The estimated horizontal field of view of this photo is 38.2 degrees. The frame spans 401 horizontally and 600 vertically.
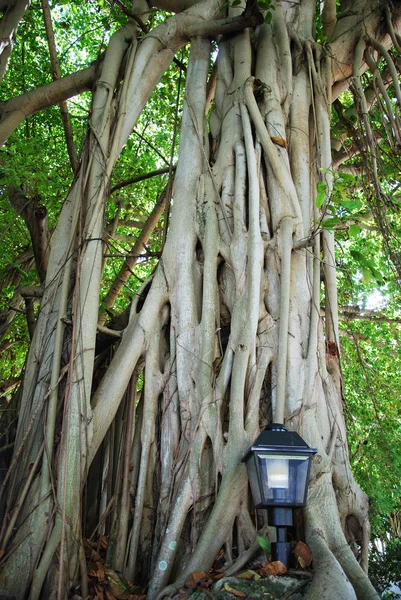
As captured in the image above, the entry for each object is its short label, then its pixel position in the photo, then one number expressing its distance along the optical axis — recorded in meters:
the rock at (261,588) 2.08
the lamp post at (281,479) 2.22
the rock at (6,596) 2.29
